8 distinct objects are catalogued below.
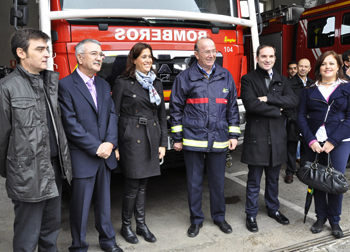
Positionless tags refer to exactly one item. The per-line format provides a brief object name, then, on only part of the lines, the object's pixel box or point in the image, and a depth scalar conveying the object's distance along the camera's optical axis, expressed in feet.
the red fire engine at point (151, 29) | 10.82
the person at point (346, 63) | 15.27
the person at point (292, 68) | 17.83
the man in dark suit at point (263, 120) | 10.45
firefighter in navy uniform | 10.13
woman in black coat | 9.71
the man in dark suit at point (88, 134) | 8.38
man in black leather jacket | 6.95
